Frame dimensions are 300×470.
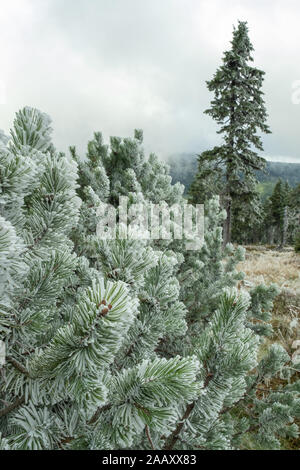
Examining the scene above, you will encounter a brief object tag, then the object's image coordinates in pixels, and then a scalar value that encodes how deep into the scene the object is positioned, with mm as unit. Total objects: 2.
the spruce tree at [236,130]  19219
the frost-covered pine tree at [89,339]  917
